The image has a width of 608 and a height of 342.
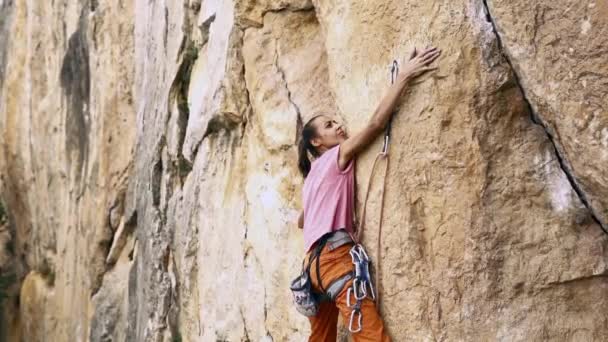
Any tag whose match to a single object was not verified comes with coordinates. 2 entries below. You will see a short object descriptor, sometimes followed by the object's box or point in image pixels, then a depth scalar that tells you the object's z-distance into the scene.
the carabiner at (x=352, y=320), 4.30
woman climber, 4.37
